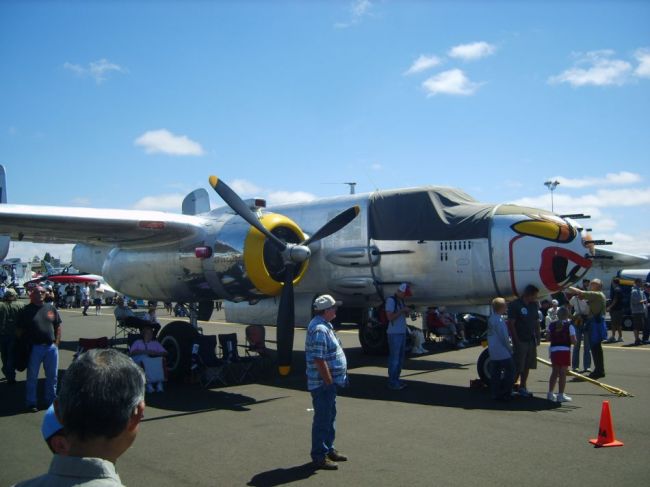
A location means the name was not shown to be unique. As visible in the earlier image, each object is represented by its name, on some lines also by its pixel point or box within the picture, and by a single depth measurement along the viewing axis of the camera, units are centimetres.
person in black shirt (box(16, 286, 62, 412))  848
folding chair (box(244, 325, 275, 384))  1197
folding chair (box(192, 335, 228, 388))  1059
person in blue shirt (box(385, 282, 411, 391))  977
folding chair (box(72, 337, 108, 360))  1110
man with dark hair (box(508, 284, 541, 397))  906
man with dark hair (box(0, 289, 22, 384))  1075
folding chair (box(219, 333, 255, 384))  1102
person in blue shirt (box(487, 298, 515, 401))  865
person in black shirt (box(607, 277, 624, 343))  1697
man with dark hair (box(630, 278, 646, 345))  1715
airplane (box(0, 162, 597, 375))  1041
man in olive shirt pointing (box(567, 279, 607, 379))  1077
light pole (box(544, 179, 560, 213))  4475
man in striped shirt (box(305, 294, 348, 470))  577
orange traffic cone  628
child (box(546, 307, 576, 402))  852
